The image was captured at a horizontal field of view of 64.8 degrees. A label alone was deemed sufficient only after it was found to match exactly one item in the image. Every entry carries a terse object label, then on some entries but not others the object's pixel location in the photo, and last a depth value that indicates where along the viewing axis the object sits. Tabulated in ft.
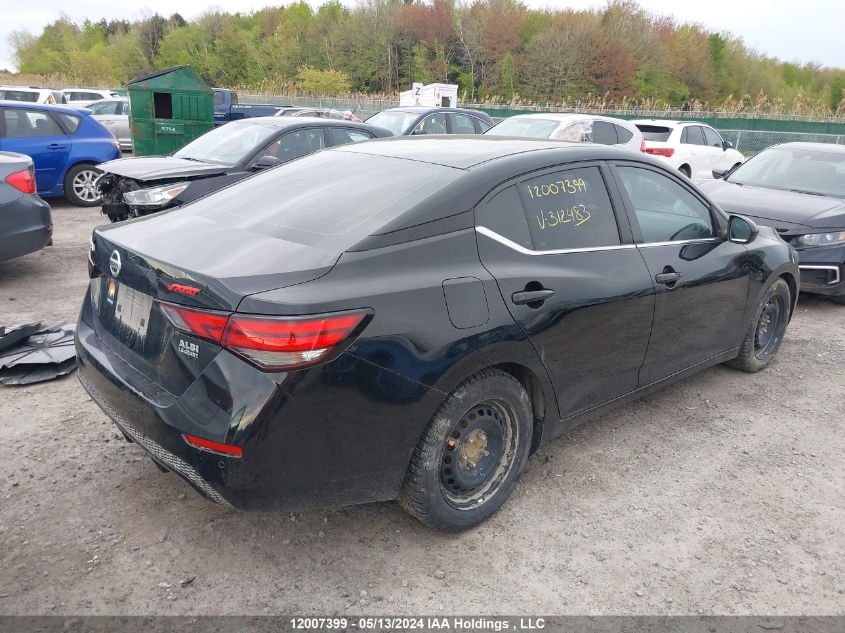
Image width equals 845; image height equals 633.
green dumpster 48.03
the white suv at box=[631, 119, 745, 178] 46.55
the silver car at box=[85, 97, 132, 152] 62.54
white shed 97.35
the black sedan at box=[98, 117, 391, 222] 22.75
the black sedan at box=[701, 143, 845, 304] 21.35
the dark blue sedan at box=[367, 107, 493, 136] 41.45
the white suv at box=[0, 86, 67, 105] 57.36
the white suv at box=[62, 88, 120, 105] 73.11
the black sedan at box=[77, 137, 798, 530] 7.63
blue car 32.17
